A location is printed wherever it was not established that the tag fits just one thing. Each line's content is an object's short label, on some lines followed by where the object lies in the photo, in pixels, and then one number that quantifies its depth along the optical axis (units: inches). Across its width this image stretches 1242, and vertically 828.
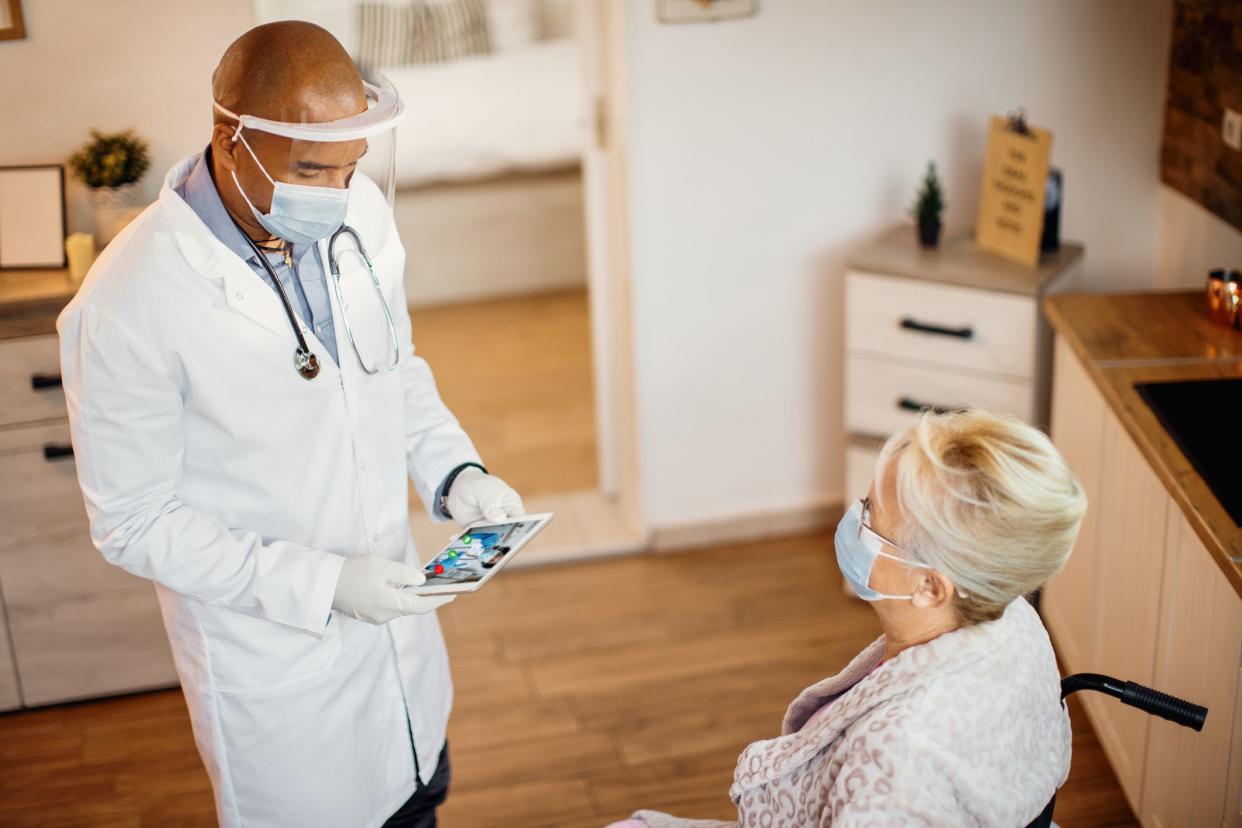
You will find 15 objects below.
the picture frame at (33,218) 103.0
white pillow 208.2
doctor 61.7
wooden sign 114.2
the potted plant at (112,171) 102.0
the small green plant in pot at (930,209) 120.0
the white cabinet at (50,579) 104.7
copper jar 100.3
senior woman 55.8
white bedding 196.1
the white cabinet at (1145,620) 76.4
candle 102.9
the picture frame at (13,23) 98.2
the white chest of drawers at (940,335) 112.3
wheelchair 58.3
